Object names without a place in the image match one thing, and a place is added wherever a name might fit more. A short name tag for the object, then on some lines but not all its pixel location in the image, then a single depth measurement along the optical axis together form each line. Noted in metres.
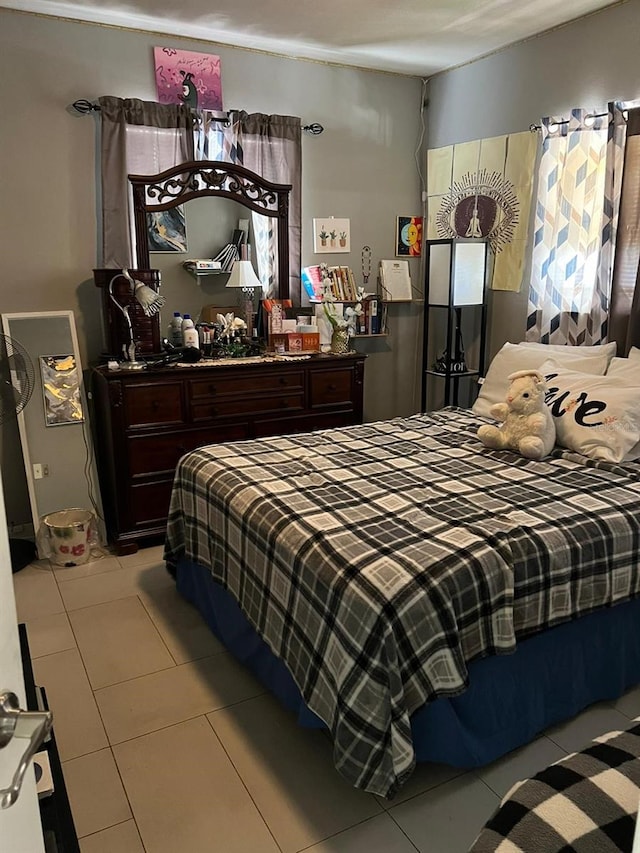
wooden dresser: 3.25
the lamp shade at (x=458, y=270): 3.77
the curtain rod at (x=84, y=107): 3.29
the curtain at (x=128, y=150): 3.35
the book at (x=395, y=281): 4.29
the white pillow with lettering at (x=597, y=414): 2.52
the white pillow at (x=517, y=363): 2.97
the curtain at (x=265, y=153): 3.62
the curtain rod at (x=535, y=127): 3.36
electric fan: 3.01
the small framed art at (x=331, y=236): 4.06
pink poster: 3.44
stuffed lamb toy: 2.59
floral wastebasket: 3.19
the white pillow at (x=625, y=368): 2.72
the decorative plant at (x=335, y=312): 3.89
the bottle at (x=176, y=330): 3.63
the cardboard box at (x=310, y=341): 3.81
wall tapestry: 3.69
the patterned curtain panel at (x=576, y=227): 3.18
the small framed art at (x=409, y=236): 4.34
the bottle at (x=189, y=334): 3.53
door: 0.69
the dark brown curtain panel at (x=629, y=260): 3.01
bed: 1.69
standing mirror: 3.28
